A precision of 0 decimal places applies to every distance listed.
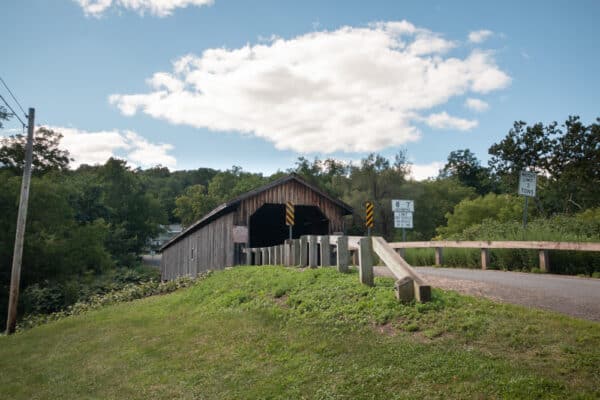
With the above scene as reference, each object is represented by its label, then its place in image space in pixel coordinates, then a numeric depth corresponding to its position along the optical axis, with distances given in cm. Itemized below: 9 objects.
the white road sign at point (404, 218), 1655
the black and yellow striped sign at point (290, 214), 1903
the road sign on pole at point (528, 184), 1429
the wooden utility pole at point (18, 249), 1568
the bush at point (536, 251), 1112
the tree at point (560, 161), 2302
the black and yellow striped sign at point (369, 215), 1939
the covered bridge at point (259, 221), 2003
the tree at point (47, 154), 4666
